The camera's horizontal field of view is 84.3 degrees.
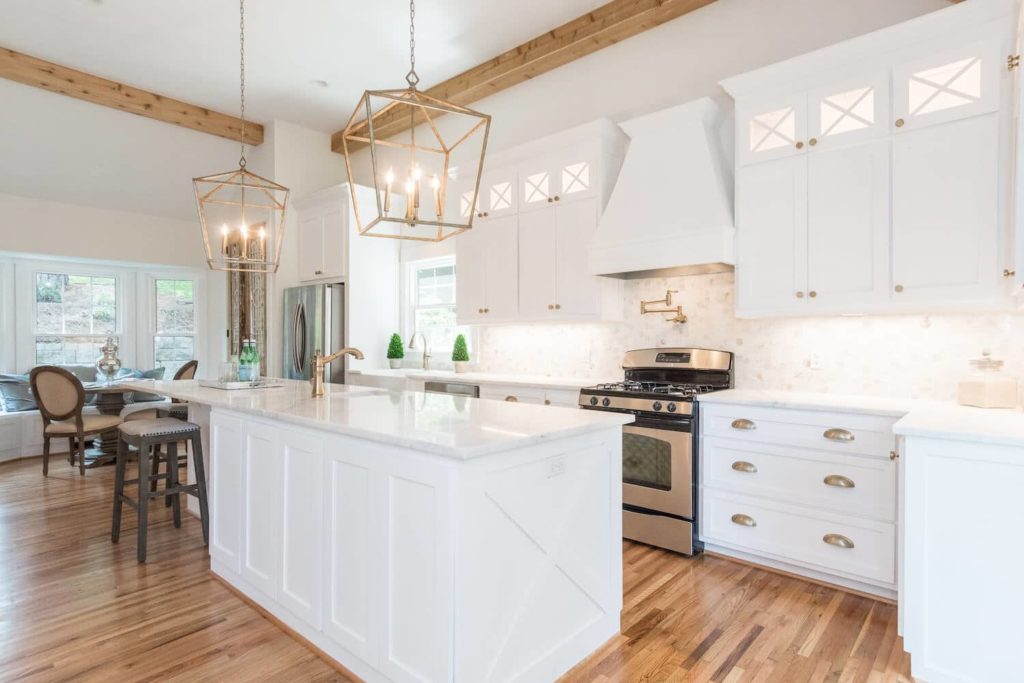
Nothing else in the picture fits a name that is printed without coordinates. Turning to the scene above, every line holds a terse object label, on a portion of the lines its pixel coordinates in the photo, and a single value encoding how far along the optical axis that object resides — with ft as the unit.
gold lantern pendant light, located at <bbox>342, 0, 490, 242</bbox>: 15.19
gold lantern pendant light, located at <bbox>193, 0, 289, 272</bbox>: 10.01
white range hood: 10.37
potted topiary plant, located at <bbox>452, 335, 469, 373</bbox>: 15.94
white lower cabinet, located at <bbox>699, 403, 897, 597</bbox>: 8.40
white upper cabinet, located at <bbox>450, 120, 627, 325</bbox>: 12.39
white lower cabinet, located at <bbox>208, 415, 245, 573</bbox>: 8.66
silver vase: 19.42
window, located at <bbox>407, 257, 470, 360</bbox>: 17.33
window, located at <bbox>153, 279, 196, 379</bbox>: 22.80
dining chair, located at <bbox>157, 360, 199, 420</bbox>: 13.17
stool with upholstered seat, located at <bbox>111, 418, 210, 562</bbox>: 9.91
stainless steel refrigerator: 17.21
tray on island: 10.88
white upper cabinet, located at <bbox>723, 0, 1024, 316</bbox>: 7.87
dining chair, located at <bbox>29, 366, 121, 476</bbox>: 15.99
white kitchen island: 5.49
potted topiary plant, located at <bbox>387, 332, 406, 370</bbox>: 17.71
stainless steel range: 10.17
